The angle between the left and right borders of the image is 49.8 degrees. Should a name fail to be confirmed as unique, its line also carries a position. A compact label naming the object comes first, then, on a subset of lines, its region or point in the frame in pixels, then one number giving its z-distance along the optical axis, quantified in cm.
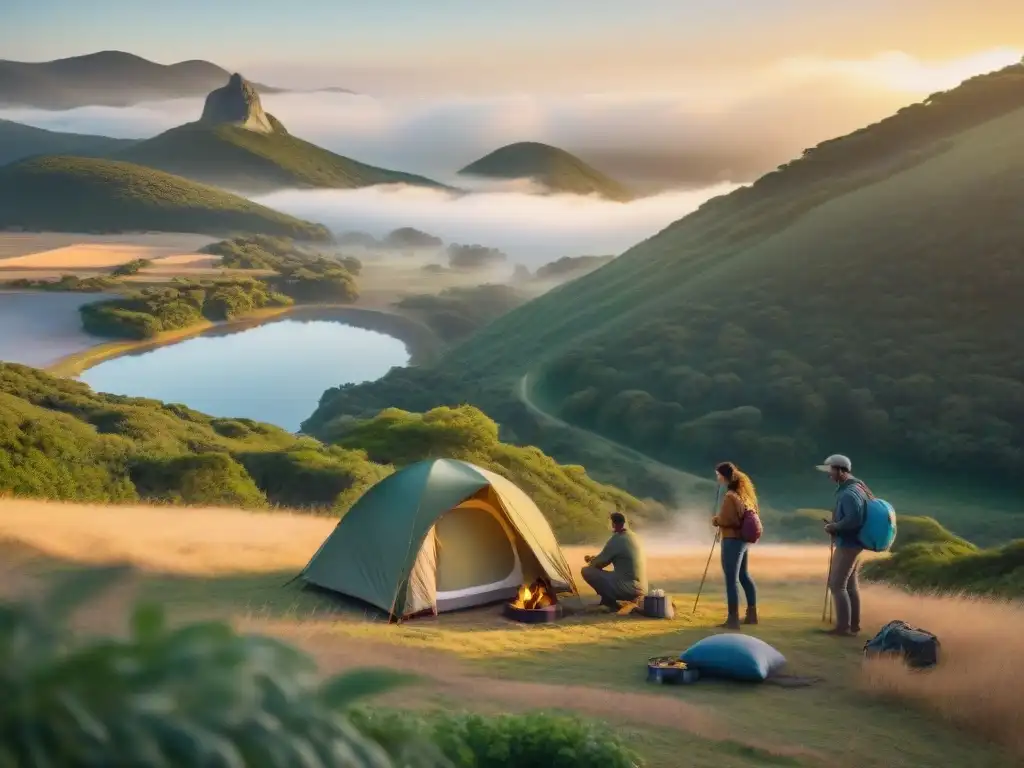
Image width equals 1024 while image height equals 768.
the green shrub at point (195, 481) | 2931
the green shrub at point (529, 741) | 656
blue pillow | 1116
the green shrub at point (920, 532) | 3372
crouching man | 1491
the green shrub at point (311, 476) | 3152
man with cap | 1291
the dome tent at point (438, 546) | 1484
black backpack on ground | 1152
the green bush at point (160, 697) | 302
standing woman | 1349
